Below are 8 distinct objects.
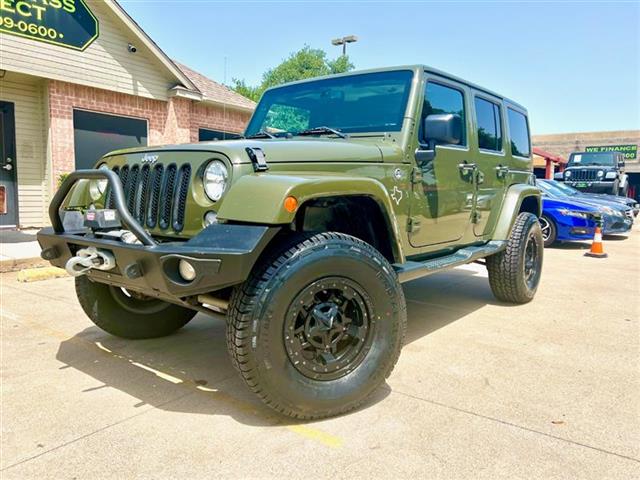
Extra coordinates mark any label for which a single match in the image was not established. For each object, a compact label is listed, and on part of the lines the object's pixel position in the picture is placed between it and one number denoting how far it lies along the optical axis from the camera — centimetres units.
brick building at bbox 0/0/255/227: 902
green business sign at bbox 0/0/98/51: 861
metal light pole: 2538
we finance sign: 3111
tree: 4888
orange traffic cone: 905
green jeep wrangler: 238
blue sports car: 1012
